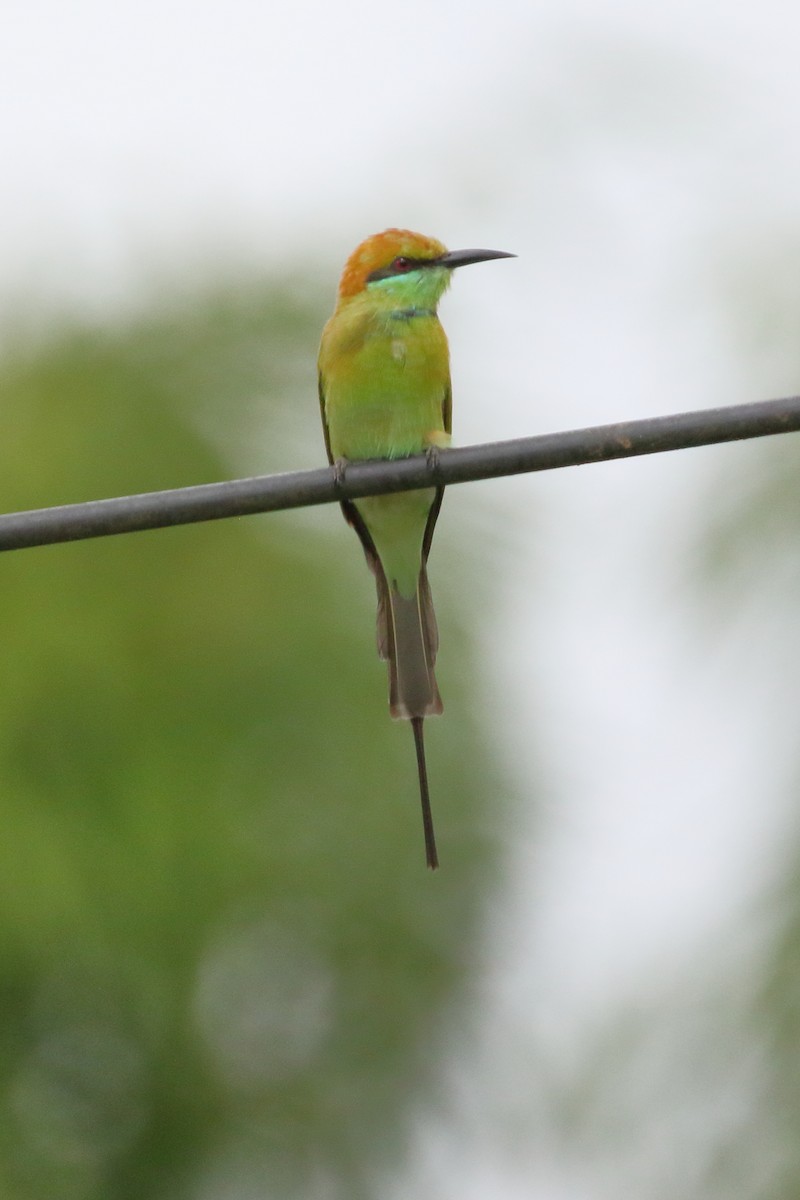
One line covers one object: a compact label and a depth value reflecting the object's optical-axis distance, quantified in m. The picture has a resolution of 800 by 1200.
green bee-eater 4.98
